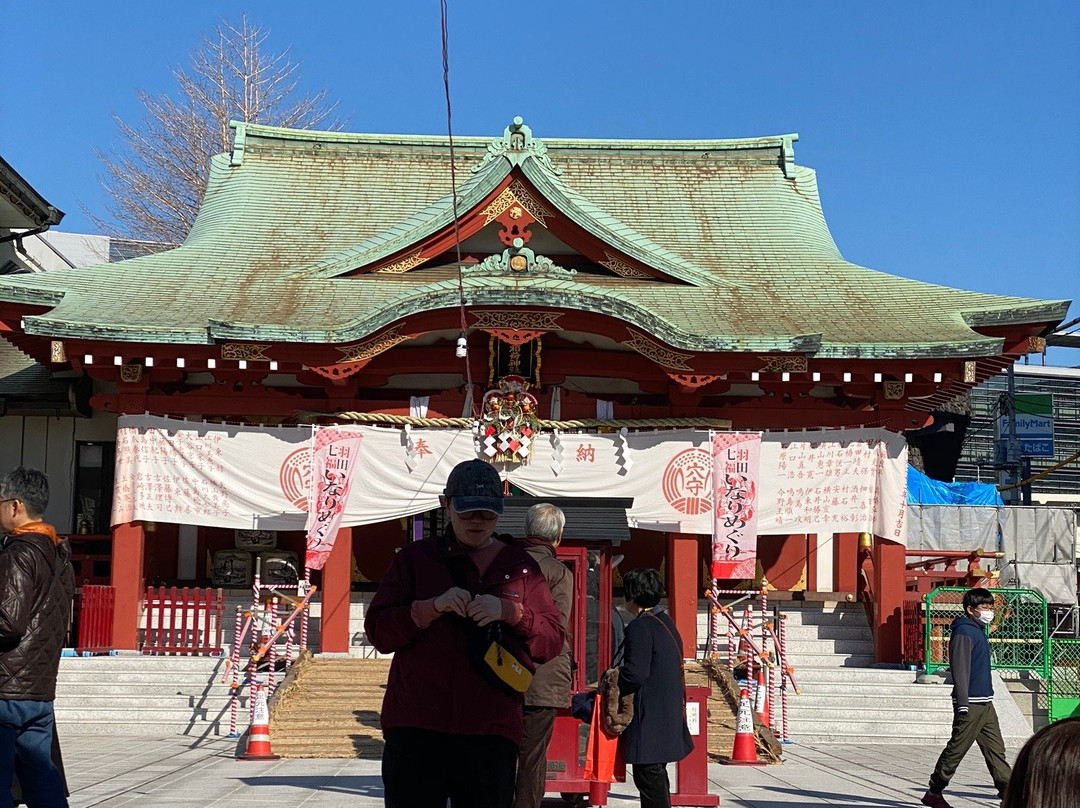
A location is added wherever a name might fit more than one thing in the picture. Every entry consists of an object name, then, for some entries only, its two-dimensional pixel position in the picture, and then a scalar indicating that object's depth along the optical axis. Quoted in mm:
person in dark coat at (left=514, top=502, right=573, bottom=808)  6980
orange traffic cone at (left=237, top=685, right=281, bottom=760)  12508
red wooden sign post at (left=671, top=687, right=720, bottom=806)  9375
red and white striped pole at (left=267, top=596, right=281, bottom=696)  13805
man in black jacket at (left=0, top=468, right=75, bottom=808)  5883
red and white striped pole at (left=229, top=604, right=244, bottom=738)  13906
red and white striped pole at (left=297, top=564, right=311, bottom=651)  15602
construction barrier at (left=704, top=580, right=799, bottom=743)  14164
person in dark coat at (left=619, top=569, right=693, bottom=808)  7395
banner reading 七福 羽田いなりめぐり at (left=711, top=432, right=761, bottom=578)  16812
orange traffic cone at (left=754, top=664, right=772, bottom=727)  13953
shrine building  16812
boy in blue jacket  9562
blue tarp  29906
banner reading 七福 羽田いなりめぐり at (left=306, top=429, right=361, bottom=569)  16688
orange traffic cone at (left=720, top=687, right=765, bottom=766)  12719
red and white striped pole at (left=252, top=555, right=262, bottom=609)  14523
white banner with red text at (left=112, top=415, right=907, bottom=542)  17062
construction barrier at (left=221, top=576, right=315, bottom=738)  13789
